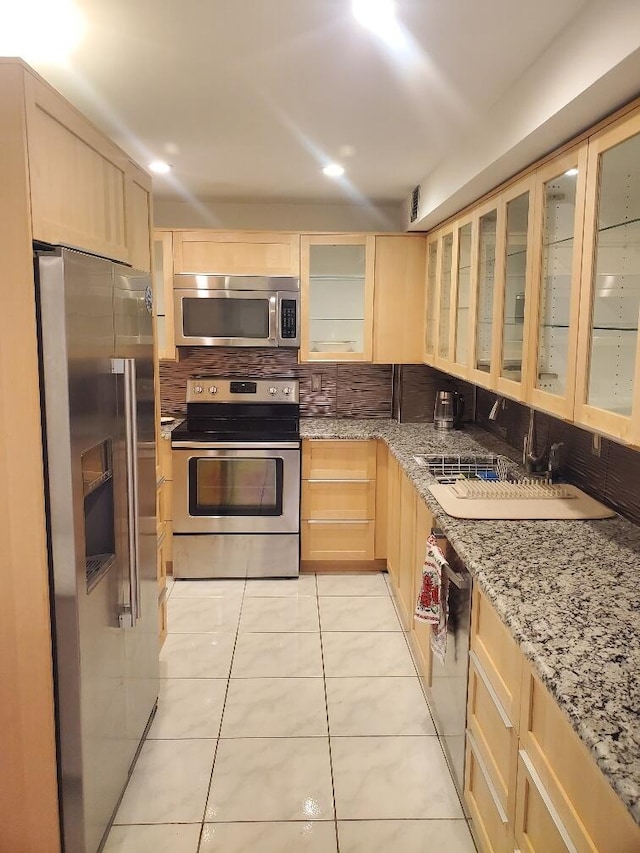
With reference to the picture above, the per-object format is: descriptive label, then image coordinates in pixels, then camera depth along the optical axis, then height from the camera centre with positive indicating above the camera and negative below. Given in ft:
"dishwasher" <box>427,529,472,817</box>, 6.79 -3.57
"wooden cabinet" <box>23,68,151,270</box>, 5.10 +1.43
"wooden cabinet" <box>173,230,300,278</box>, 13.16 +1.72
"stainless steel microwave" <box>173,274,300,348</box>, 13.08 +0.56
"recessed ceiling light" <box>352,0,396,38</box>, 5.35 +2.73
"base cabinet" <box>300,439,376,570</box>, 13.05 -3.24
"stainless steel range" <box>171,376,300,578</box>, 12.78 -3.24
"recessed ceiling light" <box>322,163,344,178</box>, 10.92 +2.88
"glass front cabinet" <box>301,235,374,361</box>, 13.44 +0.86
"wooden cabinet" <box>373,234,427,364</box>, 13.52 +0.86
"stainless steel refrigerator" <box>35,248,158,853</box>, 5.25 -1.60
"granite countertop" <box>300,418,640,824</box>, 3.77 -2.10
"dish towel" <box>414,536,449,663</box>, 7.34 -2.90
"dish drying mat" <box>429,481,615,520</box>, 7.48 -1.93
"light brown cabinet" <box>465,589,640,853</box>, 3.84 -2.98
